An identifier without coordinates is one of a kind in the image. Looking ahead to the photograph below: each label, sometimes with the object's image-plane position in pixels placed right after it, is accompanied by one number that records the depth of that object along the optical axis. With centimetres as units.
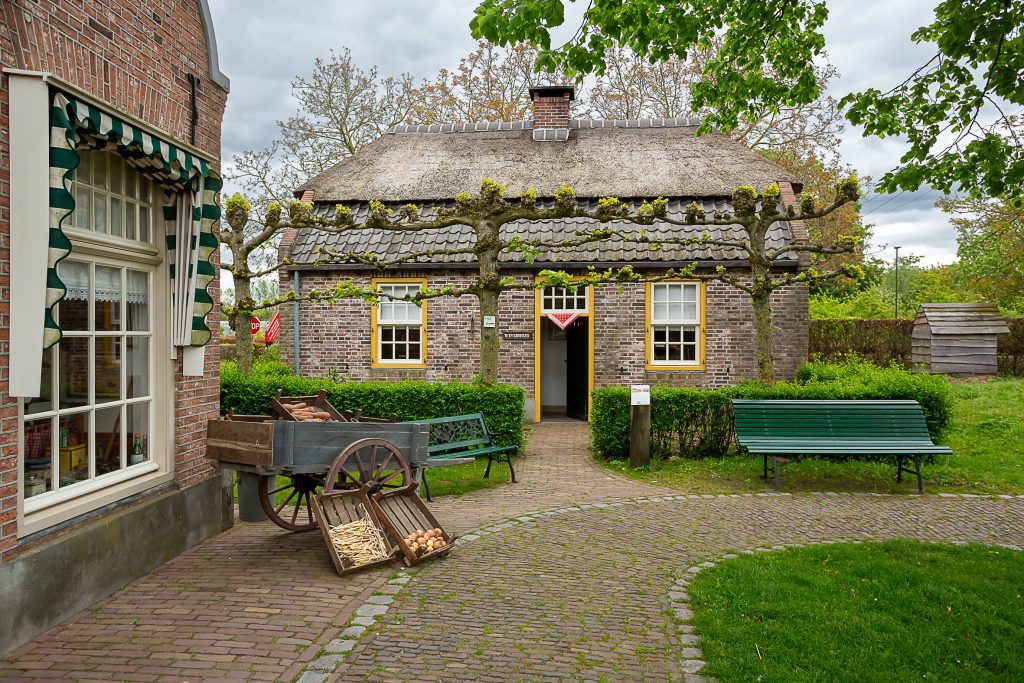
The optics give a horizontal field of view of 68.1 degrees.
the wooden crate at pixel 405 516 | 598
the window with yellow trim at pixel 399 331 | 1563
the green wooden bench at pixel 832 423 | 928
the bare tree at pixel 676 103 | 2655
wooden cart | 607
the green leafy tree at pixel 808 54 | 584
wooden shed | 2111
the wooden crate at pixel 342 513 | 571
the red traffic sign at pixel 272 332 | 2534
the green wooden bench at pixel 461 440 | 888
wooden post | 1024
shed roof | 2109
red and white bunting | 1502
